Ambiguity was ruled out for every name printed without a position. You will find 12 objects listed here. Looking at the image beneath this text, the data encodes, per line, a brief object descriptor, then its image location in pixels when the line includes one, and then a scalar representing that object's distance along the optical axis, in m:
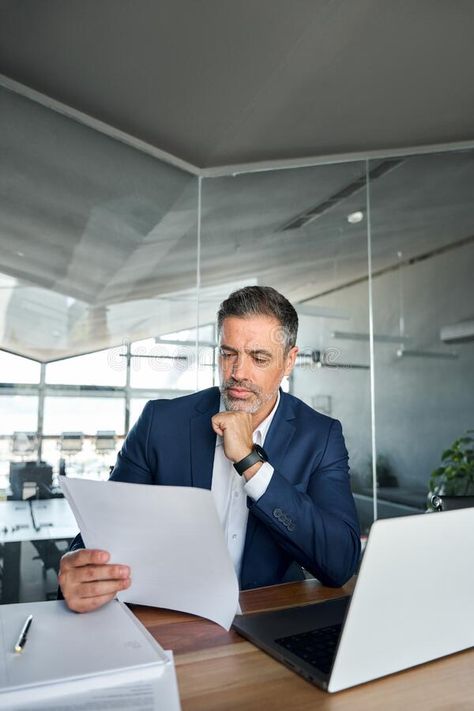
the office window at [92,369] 3.63
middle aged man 1.47
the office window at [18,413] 3.46
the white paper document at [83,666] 0.79
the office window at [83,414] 3.61
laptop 0.83
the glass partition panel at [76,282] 3.52
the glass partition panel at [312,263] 4.30
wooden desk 0.84
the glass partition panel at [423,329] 4.17
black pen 0.92
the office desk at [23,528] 3.38
